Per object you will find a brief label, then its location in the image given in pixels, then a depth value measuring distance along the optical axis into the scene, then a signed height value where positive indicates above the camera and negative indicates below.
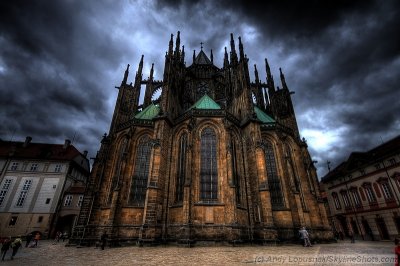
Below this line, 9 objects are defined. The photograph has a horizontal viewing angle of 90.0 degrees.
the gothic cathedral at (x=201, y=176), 14.67 +3.89
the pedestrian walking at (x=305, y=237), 13.74 -0.62
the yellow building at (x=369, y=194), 22.80 +4.11
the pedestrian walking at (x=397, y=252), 5.88 -0.67
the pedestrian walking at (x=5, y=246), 9.59 -0.91
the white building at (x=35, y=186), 28.67 +5.58
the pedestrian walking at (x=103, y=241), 12.59 -0.88
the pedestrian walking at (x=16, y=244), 9.63 -0.83
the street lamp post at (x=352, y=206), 27.39 +2.78
